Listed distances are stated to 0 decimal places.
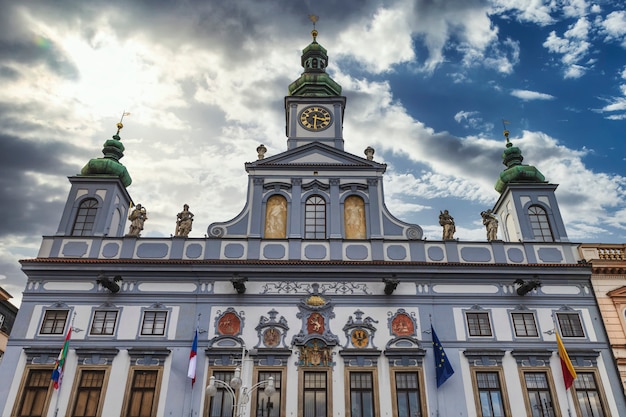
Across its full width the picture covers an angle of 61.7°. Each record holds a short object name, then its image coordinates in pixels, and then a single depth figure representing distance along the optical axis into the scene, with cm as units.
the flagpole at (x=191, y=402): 2297
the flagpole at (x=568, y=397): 2333
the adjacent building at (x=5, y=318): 3800
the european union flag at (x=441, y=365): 2325
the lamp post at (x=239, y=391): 1775
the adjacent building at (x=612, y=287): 2511
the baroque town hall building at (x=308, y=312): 2352
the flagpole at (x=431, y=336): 2337
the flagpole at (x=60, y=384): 2297
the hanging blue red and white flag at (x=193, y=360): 2300
